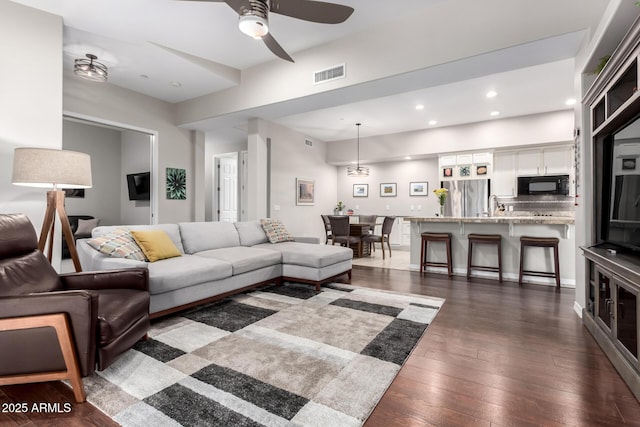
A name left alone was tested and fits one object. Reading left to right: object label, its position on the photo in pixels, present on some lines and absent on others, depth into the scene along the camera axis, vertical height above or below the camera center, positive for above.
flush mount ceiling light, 3.80 +1.75
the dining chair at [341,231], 6.01 -0.43
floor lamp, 2.50 +0.29
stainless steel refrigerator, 6.93 +0.28
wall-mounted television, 5.84 +0.46
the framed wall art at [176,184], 5.76 +0.48
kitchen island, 4.28 -0.52
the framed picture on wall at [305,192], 7.39 +0.44
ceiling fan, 2.12 +1.50
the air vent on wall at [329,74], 3.97 +1.78
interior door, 7.97 +0.55
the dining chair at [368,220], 7.02 -0.24
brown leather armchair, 1.55 -0.66
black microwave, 6.16 +0.51
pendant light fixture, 7.53 +0.92
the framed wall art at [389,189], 8.55 +0.57
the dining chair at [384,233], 6.26 -0.51
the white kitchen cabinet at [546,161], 6.22 +1.02
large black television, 2.04 +0.17
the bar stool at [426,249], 4.82 -0.63
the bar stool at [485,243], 4.52 -0.51
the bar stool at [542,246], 4.13 -0.52
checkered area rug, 1.53 -1.01
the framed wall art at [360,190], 8.95 +0.57
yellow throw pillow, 3.08 -0.37
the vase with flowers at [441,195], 5.34 +0.26
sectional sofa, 2.76 -0.57
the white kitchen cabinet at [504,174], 6.72 +0.79
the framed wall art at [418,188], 8.08 +0.57
